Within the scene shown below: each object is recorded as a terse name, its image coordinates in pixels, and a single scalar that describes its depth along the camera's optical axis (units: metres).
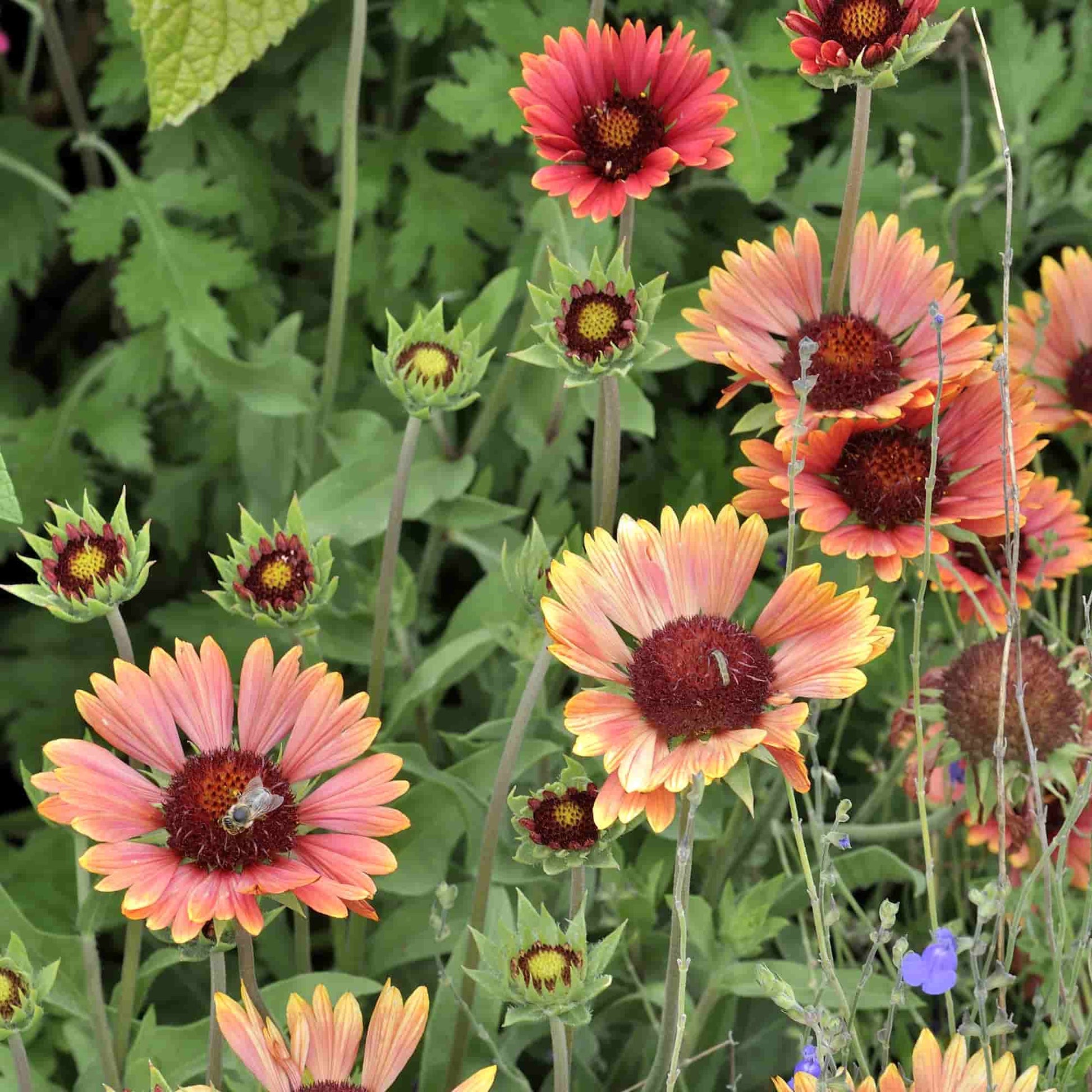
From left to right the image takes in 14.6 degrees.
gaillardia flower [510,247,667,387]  0.90
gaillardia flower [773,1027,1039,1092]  0.87
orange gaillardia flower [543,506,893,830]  0.86
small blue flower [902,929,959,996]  0.85
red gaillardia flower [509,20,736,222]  0.92
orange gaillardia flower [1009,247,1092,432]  1.04
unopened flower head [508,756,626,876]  0.88
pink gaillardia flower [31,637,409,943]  0.85
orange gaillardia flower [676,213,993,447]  0.93
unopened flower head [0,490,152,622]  0.89
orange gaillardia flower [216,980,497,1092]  0.86
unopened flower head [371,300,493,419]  0.93
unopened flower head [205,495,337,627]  0.92
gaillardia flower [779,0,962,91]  0.89
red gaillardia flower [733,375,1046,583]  0.92
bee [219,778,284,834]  0.86
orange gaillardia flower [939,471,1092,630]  0.96
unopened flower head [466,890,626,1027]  0.87
